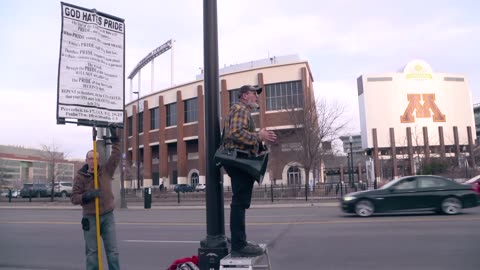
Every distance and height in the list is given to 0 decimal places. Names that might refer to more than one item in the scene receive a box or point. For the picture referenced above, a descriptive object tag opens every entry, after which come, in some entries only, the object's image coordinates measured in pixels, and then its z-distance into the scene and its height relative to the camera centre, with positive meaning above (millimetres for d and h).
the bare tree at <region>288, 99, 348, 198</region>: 34281 +3848
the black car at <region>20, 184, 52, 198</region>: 47438 -329
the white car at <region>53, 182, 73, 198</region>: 48219 -163
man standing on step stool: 3990 +104
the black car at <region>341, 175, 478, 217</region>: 15297 -730
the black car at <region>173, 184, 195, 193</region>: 53334 -460
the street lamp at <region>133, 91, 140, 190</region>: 67719 +7059
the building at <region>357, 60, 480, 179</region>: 74000 +11465
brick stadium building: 53531 +8820
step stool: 3600 -683
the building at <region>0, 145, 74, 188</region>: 93888 +5533
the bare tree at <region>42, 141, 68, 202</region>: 54369 +4271
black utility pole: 4148 +315
